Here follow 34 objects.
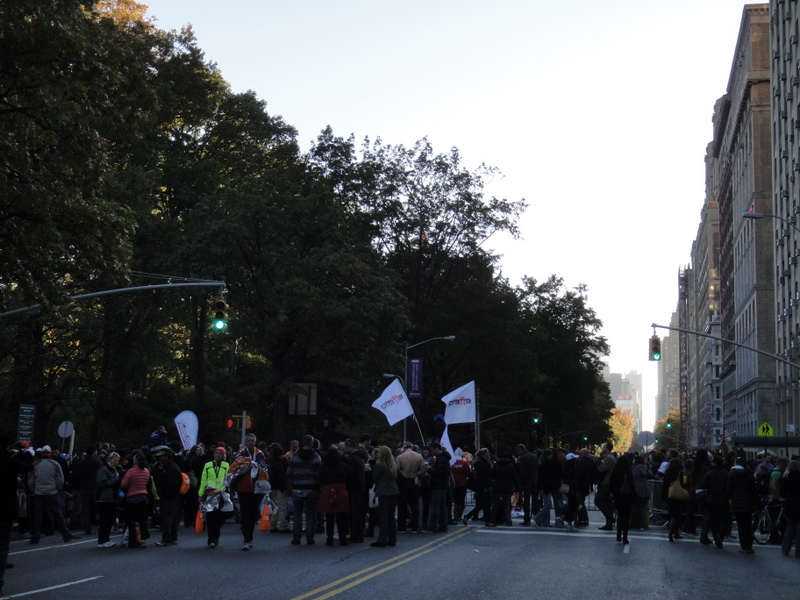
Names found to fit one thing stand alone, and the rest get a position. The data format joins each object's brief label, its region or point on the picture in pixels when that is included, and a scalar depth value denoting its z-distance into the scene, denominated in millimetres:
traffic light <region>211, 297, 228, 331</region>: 25594
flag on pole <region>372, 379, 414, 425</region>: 26219
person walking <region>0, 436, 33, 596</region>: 11664
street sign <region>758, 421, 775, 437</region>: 41266
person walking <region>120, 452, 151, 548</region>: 16953
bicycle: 20766
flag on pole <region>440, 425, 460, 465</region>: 25731
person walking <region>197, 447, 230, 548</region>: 16594
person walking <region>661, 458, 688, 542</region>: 20422
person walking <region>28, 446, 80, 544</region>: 17953
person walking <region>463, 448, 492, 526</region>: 22922
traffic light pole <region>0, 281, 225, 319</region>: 19902
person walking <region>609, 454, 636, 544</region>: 19047
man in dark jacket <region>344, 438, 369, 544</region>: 18141
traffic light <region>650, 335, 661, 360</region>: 33406
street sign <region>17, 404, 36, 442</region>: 28234
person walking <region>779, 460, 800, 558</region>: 17688
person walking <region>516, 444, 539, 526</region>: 23344
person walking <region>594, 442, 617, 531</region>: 21562
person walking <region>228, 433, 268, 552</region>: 16781
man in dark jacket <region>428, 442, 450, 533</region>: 20641
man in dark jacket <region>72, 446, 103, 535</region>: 20578
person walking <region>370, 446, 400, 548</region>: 17500
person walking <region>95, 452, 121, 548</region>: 17500
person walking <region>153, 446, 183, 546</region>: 17672
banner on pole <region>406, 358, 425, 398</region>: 43781
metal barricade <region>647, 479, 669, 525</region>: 25828
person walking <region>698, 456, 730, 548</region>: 18891
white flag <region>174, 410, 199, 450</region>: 28125
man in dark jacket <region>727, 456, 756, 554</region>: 18188
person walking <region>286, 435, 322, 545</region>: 17812
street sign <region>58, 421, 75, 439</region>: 36062
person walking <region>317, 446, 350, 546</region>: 17547
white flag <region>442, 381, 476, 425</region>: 27281
